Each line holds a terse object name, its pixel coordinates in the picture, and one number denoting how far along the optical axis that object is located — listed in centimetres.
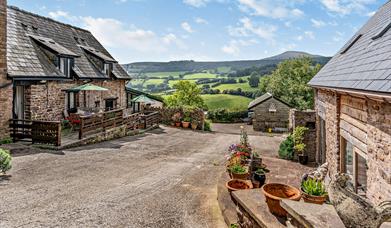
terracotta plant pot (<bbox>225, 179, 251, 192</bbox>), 643
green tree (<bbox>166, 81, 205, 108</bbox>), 3825
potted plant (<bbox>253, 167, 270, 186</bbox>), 701
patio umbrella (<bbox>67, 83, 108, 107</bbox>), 1774
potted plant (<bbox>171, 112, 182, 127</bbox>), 2531
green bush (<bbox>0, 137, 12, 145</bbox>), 1275
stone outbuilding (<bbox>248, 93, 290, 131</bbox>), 3491
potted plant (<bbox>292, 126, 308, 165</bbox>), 1295
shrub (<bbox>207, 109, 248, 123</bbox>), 4238
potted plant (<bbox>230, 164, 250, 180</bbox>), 730
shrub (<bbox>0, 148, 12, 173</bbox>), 845
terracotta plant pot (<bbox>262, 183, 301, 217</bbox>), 445
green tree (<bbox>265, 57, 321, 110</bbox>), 4431
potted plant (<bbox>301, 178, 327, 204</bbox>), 450
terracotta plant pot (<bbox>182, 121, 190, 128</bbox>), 2503
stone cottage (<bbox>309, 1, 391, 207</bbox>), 506
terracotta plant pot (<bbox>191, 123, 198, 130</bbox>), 2481
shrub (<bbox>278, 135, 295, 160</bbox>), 1360
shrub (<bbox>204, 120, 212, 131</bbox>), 2628
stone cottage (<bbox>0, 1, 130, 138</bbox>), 1327
